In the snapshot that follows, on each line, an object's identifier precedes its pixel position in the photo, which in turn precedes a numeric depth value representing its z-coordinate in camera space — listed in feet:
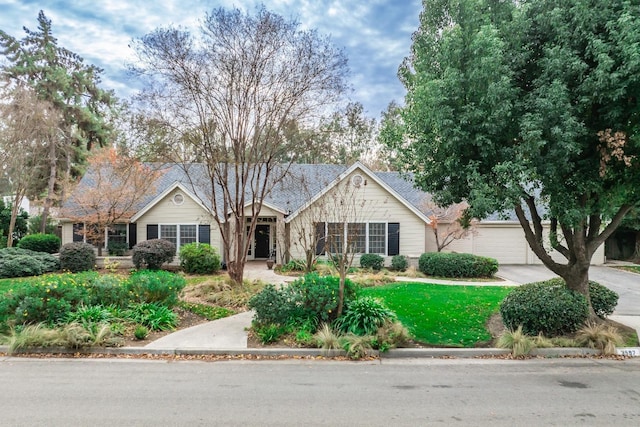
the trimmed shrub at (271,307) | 25.84
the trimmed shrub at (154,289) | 29.37
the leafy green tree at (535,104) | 20.90
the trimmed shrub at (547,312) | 24.36
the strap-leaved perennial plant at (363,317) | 24.56
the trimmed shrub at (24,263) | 49.65
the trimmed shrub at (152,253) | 53.98
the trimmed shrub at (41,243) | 64.85
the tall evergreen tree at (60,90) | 78.00
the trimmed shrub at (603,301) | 27.61
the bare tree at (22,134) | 60.59
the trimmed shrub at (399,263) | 59.36
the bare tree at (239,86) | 37.68
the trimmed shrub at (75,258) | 52.80
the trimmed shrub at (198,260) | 55.01
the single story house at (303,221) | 61.16
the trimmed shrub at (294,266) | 56.70
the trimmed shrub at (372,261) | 59.36
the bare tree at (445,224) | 63.36
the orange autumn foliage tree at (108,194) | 58.03
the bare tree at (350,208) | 59.00
